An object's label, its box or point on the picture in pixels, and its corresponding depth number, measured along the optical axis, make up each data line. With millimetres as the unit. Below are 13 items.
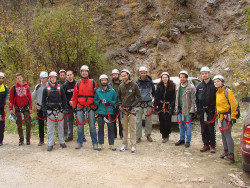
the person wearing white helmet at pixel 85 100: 6219
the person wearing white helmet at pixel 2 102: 6824
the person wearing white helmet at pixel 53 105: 6277
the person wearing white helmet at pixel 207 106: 5711
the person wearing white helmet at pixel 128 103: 6070
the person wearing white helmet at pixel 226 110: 5068
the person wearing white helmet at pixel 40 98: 6746
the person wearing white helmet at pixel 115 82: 7332
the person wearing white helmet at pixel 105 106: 6074
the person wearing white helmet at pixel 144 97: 7035
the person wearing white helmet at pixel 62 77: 7634
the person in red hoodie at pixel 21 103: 6699
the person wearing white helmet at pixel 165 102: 6801
